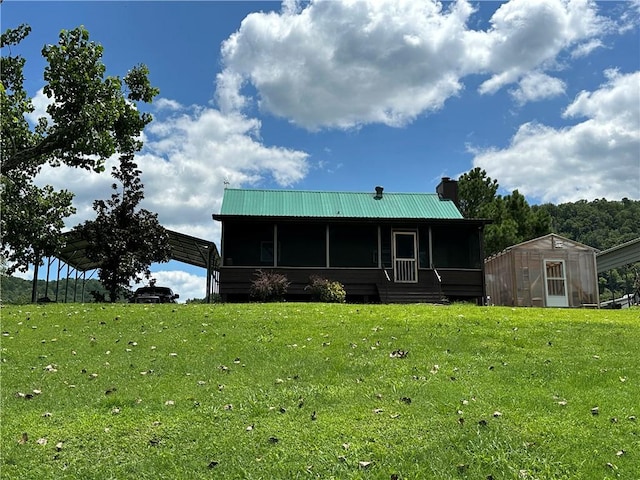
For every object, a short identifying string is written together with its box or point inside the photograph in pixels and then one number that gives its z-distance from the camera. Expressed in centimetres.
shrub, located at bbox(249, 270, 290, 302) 1944
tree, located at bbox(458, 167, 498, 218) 3809
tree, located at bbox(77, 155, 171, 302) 2023
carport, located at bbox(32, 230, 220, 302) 2393
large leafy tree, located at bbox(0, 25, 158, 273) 1611
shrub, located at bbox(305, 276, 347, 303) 1988
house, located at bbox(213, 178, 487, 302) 2197
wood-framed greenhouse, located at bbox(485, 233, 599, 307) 2402
